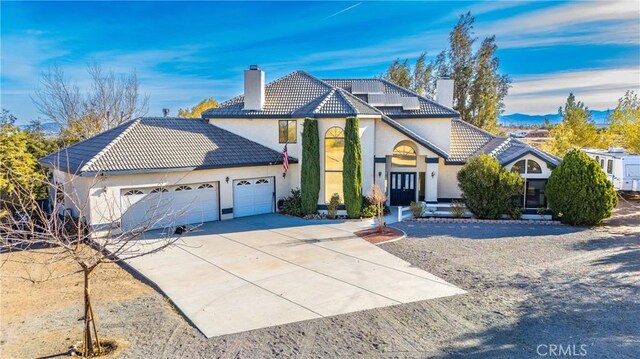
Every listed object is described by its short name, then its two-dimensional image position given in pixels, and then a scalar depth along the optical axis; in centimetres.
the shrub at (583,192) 1819
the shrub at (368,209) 2023
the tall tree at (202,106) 4125
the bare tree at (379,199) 1741
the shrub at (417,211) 2030
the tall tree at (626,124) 2808
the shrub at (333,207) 2027
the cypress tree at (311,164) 2027
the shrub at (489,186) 1936
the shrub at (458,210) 2028
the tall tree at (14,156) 1883
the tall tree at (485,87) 3728
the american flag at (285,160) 2095
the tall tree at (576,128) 3300
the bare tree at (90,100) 3188
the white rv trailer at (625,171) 2519
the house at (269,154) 1762
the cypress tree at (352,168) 1994
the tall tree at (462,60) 3726
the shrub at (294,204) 2075
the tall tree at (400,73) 4209
